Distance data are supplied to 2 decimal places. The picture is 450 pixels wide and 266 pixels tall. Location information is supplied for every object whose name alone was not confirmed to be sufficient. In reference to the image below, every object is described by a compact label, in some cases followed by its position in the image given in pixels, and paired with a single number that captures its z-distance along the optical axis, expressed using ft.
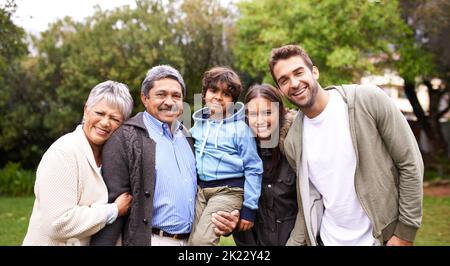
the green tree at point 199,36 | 40.01
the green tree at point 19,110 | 40.83
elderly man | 8.84
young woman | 10.10
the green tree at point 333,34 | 35.37
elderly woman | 8.41
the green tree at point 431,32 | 39.32
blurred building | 42.37
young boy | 9.87
